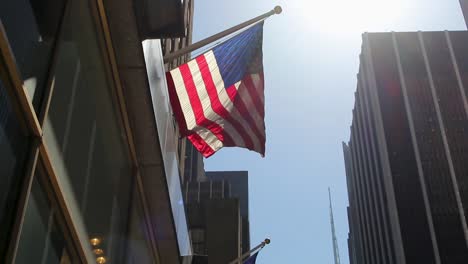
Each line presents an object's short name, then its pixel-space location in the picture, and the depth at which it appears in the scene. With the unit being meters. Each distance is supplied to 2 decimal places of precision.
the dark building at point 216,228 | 46.97
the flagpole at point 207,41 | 11.02
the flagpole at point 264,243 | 21.23
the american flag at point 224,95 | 10.88
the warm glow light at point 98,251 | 8.46
